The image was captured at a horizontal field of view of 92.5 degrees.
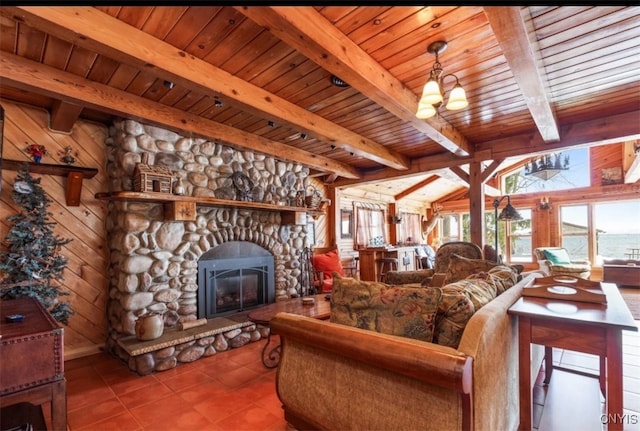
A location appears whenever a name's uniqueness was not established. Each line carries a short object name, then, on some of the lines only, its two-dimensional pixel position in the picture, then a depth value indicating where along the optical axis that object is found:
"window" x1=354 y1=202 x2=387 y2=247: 6.81
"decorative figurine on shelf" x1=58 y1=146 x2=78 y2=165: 2.98
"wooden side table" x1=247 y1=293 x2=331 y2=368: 2.70
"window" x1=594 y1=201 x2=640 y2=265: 7.08
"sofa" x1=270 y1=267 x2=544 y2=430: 1.25
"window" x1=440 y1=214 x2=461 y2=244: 9.55
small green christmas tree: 2.41
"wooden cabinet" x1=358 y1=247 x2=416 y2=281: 5.89
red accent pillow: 4.99
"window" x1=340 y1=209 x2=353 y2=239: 6.43
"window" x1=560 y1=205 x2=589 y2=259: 7.62
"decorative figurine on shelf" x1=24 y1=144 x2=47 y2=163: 2.78
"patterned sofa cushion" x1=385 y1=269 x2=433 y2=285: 3.59
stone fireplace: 3.01
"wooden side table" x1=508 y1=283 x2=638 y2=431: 1.46
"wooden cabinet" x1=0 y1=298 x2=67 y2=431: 1.27
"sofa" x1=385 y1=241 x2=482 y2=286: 3.60
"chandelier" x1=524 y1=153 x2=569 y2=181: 5.21
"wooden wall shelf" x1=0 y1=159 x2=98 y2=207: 2.79
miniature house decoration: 2.93
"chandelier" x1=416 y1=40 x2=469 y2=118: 1.99
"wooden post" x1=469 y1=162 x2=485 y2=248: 4.30
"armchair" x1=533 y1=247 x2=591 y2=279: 6.32
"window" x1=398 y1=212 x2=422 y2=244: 8.17
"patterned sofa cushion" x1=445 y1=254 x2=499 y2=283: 2.95
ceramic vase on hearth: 2.82
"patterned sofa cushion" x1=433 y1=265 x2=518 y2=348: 1.44
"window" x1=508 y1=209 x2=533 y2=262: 8.37
